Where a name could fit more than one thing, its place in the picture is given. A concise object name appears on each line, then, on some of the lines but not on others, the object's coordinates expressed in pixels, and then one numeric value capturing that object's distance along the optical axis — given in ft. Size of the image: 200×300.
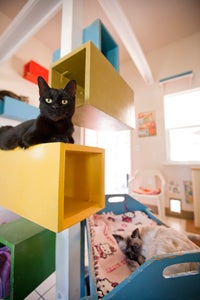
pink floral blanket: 1.64
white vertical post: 2.01
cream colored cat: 1.49
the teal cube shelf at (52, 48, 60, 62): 3.18
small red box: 5.82
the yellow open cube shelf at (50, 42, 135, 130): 1.72
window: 6.84
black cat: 1.58
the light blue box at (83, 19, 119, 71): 2.38
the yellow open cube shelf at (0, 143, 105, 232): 1.18
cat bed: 1.18
